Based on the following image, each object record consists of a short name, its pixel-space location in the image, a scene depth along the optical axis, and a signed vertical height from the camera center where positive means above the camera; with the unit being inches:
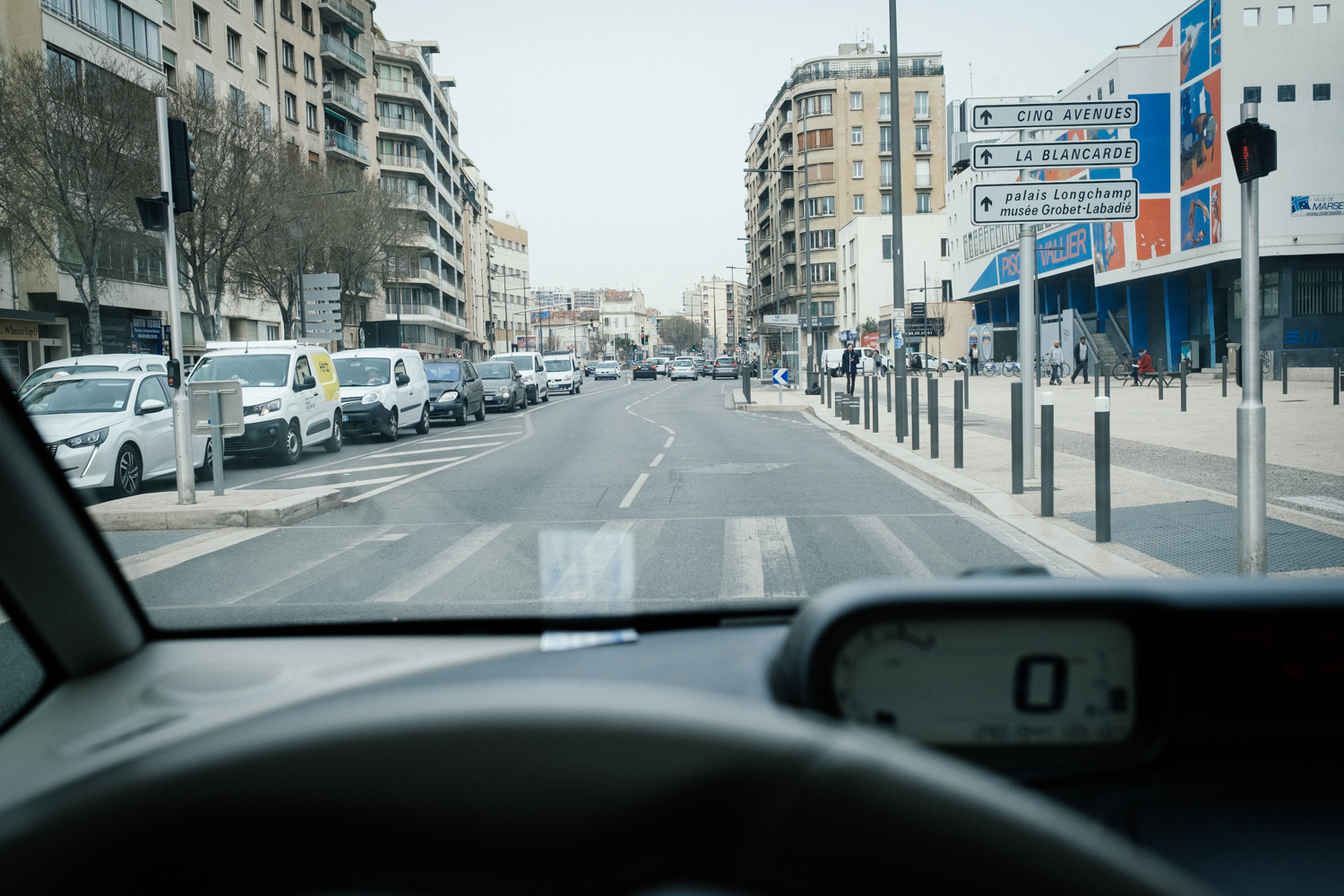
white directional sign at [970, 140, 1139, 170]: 370.0 +71.7
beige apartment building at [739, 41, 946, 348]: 3201.3 +656.3
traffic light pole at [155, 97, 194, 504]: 401.7 -2.1
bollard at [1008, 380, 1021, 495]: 404.8 -32.7
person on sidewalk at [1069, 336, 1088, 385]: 1603.1 +3.9
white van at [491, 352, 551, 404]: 1449.3 +4.1
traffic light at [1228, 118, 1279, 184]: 234.8 +44.3
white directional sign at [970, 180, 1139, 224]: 390.9 +57.0
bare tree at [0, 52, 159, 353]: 945.5 +207.3
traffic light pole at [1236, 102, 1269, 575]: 244.1 -16.5
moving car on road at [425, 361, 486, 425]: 1038.4 -13.2
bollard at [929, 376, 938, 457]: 558.9 -27.4
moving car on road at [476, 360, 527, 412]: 1277.1 -9.7
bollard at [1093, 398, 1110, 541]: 300.5 -28.6
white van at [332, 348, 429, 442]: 813.9 -8.8
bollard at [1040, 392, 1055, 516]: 349.4 -30.9
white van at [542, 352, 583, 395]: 1907.0 +5.1
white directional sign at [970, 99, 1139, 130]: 366.3 +83.1
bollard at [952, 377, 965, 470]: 494.1 -30.5
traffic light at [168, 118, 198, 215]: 416.2 +85.0
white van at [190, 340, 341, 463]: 627.2 -6.4
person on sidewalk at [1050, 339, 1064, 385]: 1668.3 -7.3
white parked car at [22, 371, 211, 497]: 271.2 -11.2
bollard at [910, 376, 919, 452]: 610.2 -29.7
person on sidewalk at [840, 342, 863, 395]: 1294.3 +5.9
